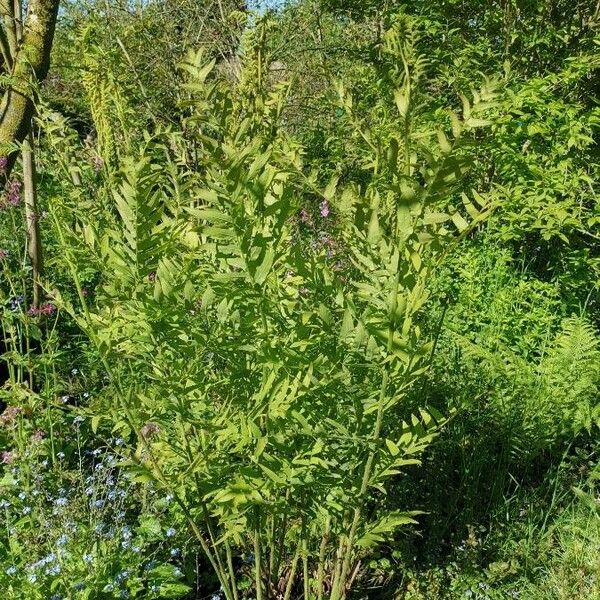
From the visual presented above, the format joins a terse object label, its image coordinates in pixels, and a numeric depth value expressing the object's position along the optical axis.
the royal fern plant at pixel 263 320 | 1.58
